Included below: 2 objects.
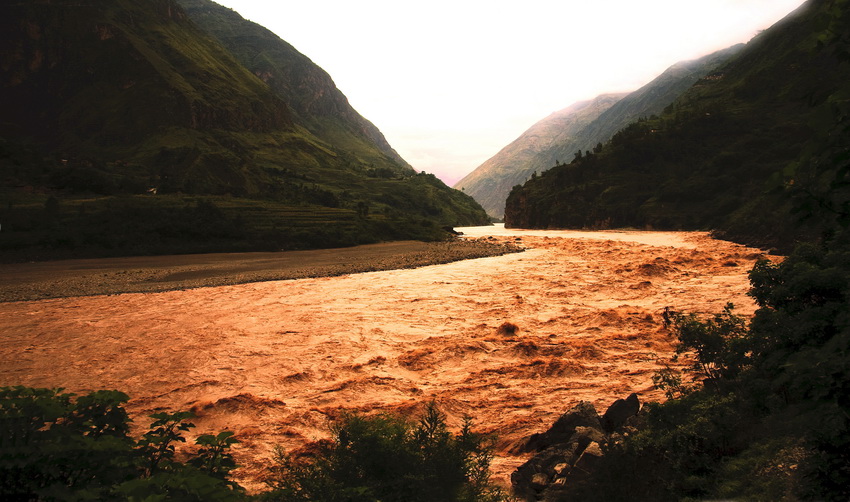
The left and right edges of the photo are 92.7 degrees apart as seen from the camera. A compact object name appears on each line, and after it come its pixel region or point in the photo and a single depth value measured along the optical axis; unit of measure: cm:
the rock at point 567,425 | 843
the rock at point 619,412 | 862
